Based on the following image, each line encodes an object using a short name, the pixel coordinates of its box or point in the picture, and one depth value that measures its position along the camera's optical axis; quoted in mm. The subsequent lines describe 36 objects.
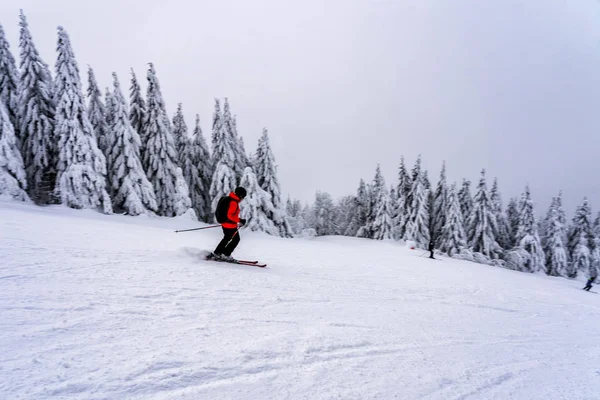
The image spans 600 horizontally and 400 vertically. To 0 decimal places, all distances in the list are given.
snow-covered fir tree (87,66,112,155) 26953
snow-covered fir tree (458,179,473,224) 41844
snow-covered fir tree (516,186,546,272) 34156
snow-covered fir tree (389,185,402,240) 40719
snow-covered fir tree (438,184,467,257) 35250
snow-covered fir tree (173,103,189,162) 34281
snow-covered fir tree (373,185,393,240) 40781
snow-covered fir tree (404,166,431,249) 37781
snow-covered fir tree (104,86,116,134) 24947
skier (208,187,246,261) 7559
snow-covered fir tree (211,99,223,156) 31694
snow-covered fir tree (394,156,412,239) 40438
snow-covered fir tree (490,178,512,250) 41719
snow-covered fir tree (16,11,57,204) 21516
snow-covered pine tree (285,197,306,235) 61906
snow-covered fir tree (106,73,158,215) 23781
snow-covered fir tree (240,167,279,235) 27094
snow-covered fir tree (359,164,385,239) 43438
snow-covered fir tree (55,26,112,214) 20812
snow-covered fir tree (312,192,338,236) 63562
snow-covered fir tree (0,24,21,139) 21891
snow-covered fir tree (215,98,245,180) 30703
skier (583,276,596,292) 18156
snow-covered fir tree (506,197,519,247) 45672
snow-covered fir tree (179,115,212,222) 33906
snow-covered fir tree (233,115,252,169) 32562
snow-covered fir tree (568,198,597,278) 37281
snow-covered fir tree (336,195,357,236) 58097
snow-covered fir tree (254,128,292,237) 30234
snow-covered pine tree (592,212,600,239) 39625
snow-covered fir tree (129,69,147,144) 28516
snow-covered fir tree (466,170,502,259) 35625
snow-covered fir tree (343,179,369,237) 50766
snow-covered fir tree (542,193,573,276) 36688
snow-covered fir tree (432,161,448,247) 41719
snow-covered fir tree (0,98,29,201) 17984
